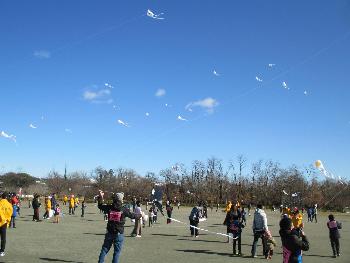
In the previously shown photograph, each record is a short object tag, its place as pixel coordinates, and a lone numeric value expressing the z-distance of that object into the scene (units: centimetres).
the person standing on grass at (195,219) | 2051
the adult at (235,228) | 1404
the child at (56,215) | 2658
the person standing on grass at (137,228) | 1907
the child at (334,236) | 1469
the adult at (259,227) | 1358
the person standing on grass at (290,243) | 697
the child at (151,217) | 2674
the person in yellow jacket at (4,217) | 1111
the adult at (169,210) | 2920
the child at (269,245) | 1323
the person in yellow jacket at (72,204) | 3671
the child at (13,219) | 2107
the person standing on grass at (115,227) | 945
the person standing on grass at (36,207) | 2717
